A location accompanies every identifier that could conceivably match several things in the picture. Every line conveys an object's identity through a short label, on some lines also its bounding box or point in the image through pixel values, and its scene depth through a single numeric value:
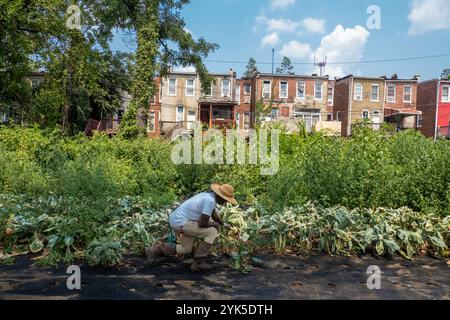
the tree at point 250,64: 64.94
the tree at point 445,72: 70.54
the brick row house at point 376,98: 45.84
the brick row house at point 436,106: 45.09
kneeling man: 5.16
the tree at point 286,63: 74.60
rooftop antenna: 46.83
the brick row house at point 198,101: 42.53
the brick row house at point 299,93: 45.41
